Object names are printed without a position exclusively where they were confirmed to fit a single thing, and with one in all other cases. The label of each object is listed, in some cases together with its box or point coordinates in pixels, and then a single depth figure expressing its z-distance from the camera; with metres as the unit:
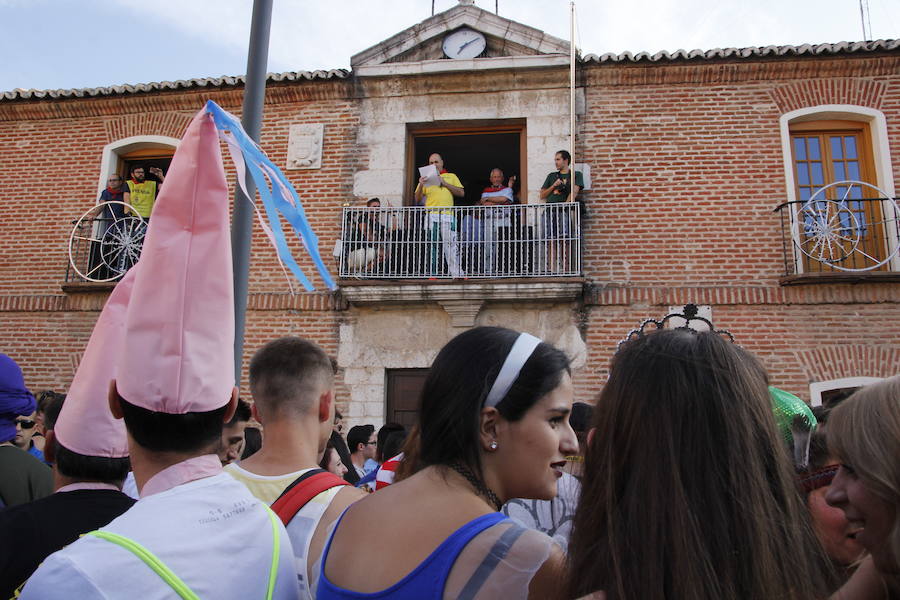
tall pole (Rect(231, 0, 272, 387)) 4.32
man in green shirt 9.88
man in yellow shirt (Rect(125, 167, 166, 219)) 11.23
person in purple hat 2.86
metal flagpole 9.77
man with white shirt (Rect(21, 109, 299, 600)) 1.40
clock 10.99
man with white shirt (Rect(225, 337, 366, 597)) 2.51
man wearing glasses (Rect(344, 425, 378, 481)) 7.14
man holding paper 10.20
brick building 9.59
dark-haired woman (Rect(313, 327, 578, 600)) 1.36
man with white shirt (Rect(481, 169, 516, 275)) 10.13
